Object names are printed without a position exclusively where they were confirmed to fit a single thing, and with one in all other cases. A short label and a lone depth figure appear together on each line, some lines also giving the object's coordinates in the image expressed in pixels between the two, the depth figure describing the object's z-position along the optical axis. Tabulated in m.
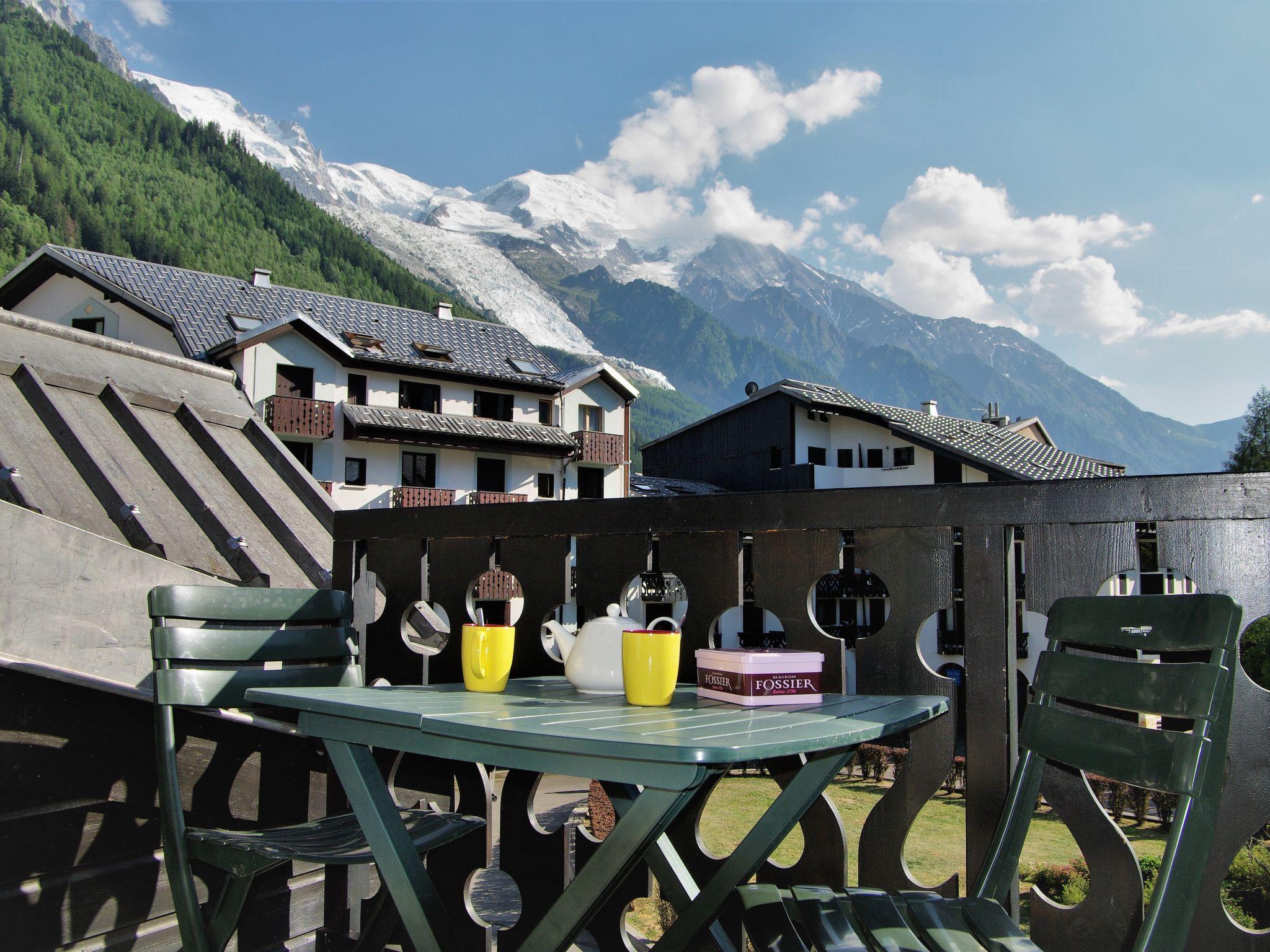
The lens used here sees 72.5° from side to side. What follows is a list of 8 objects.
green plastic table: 1.12
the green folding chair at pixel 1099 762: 1.14
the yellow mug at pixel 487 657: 1.87
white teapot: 1.80
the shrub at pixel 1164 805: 15.60
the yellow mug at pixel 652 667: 1.61
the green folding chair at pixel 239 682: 1.75
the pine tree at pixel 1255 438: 39.94
